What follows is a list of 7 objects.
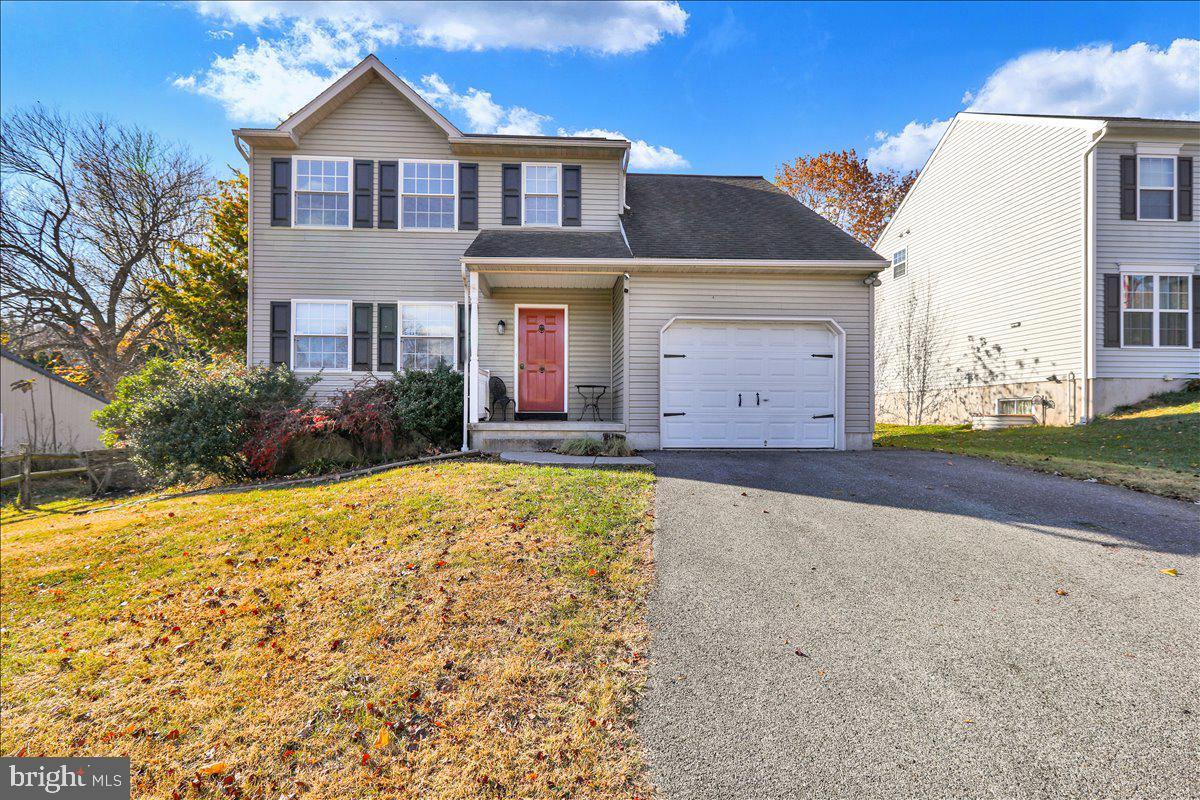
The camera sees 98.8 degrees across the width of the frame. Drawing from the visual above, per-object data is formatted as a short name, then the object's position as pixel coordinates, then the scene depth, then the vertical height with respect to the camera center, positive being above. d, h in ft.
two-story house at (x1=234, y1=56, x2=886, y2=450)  31.24 +8.68
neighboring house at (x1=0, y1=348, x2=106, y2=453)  42.09 -1.21
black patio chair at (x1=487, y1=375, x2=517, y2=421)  34.65 +0.22
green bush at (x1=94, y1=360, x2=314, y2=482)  26.61 -1.21
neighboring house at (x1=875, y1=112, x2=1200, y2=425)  38.55 +10.87
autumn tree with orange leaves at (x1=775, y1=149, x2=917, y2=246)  79.00 +32.46
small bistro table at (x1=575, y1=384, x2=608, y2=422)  36.82 +0.17
